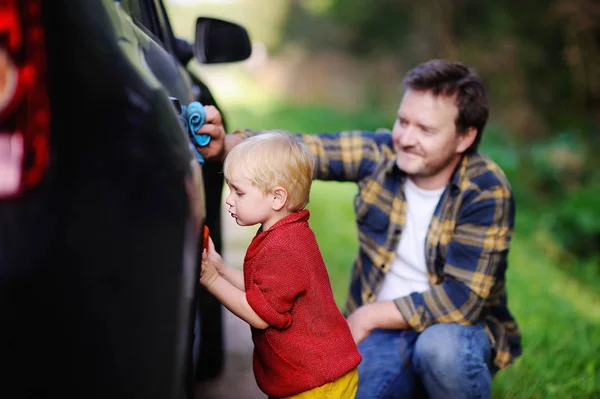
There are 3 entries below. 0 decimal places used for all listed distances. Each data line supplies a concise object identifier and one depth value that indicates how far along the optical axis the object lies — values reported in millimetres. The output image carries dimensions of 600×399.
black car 1201
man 2682
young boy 1920
